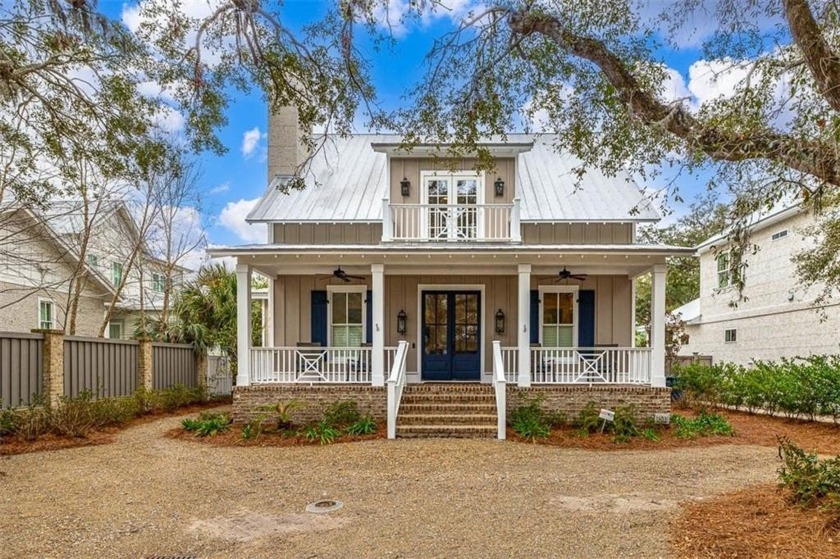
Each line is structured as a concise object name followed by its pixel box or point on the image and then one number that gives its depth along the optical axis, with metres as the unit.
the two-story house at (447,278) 11.38
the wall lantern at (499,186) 12.45
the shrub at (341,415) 10.20
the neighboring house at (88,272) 14.81
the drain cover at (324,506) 5.76
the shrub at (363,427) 9.84
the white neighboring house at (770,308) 14.23
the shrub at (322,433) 9.40
